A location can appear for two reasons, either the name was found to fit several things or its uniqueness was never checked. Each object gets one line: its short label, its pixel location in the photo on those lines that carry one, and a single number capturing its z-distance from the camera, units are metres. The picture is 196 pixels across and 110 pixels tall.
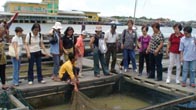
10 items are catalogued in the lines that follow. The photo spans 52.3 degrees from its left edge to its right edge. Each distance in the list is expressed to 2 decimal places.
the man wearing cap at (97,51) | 5.07
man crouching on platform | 4.22
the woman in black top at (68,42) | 4.71
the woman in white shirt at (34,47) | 4.34
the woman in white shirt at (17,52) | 4.17
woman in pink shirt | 5.01
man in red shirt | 4.66
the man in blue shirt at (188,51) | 4.51
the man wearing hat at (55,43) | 4.61
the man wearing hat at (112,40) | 5.26
